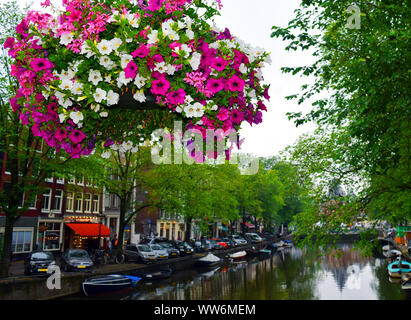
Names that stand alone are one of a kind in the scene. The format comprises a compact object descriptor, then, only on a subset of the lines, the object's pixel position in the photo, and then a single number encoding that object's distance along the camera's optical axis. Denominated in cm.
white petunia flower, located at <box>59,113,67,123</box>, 252
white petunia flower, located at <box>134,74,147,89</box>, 246
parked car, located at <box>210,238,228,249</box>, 5329
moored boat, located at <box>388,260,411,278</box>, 3478
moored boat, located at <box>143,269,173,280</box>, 2885
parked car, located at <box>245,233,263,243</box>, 6962
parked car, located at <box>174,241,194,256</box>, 4088
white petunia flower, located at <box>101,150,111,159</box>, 302
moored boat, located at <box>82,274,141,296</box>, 2077
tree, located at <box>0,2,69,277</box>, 1945
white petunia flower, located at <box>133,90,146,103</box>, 249
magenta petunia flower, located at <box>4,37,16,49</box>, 269
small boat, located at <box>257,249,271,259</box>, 5399
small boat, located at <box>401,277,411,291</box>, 2883
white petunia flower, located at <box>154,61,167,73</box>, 248
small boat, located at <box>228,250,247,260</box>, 4932
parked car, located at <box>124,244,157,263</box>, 3284
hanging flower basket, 248
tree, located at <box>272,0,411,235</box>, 770
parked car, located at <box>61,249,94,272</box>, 2544
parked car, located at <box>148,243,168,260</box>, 3472
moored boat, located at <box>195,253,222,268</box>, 3875
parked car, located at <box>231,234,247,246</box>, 6104
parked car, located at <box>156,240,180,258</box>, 3844
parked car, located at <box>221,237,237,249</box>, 5612
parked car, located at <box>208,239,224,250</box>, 5050
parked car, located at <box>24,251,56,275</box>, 2298
